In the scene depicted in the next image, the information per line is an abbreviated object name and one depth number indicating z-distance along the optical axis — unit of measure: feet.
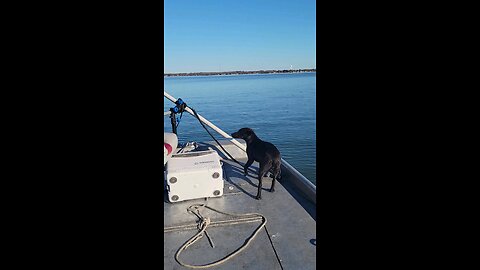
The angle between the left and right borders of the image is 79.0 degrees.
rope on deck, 8.87
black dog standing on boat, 13.87
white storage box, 12.50
